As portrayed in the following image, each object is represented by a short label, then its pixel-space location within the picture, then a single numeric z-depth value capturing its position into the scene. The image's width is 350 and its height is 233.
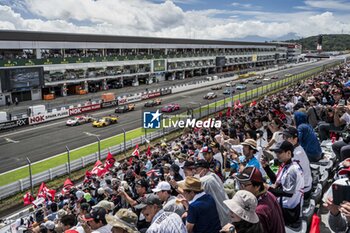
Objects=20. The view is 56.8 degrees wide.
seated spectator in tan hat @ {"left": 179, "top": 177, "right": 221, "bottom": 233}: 4.04
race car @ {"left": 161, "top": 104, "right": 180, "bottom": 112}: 41.50
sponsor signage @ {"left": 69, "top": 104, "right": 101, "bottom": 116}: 40.16
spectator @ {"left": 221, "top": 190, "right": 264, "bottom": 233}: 3.19
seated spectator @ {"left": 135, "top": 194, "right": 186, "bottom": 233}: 3.60
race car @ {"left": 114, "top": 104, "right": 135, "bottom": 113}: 41.56
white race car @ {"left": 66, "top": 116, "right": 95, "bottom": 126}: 34.62
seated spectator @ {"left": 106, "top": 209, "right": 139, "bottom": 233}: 3.55
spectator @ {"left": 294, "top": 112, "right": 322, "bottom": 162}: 7.01
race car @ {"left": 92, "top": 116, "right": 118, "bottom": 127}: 33.91
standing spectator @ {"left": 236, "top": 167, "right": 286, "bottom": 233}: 3.64
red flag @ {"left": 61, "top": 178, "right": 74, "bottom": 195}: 12.57
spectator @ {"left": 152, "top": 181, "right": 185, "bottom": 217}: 4.70
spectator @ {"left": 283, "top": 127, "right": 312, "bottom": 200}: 5.32
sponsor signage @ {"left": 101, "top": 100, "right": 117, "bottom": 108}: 44.79
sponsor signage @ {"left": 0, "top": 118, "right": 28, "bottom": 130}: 32.35
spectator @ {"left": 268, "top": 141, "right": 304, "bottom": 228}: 4.73
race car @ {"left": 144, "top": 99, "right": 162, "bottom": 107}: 45.91
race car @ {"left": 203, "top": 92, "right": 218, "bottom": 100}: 52.41
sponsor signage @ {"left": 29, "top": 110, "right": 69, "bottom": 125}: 35.38
